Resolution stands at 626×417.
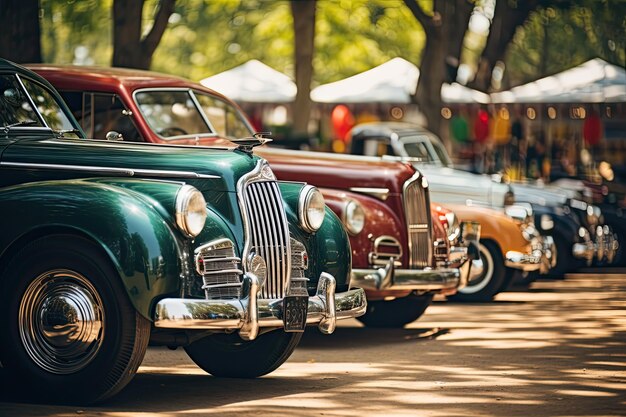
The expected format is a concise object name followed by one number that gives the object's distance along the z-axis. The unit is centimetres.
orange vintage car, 1525
